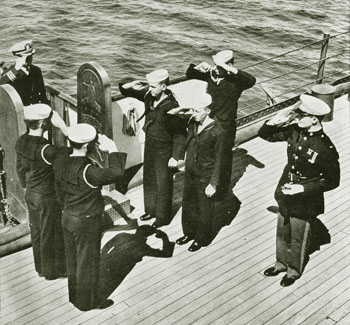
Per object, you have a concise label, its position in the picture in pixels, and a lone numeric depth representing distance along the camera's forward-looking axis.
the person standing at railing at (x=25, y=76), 7.21
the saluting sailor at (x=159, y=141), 6.18
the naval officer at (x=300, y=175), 5.30
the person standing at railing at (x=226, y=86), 6.64
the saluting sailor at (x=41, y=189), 5.17
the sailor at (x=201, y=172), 5.77
